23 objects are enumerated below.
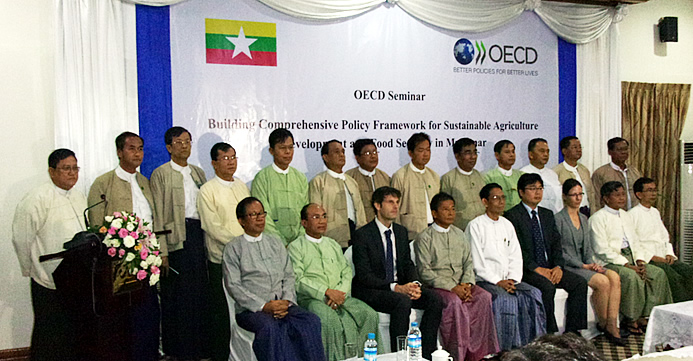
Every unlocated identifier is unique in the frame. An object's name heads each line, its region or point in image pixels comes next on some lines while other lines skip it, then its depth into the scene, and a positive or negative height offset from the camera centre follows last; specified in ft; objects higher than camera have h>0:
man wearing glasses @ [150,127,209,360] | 16.03 -2.24
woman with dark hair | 18.01 -3.07
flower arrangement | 12.15 -1.45
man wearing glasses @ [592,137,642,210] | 21.89 -0.40
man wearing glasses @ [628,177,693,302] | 19.25 -2.65
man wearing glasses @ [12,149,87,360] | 13.99 -1.59
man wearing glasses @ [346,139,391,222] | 18.35 -0.18
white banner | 17.90 +2.64
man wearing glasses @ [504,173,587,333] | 17.54 -2.77
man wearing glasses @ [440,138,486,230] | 19.30 -0.65
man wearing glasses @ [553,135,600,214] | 21.42 -0.34
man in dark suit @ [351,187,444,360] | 15.38 -2.85
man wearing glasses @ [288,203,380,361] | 14.70 -2.96
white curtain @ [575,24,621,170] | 23.53 +2.42
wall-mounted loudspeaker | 25.13 +5.21
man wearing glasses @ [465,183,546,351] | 16.65 -3.09
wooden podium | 11.85 -2.43
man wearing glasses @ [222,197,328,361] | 13.61 -2.90
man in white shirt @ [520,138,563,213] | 20.99 -0.50
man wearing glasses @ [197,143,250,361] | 15.78 -1.37
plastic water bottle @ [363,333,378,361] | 11.17 -3.32
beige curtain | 24.90 +1.04
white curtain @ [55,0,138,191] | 16.15 +2.38
